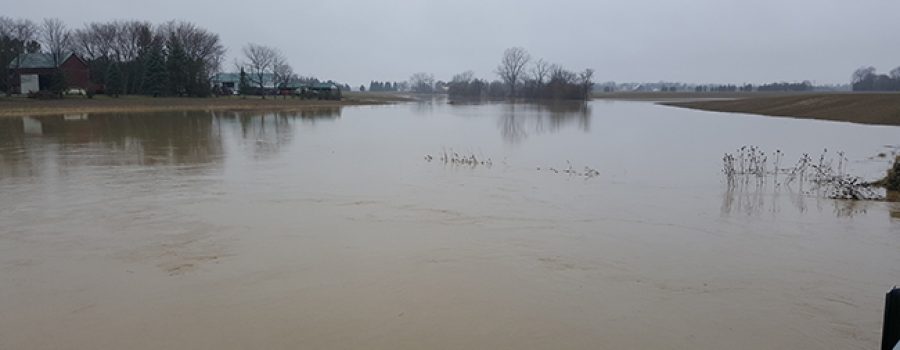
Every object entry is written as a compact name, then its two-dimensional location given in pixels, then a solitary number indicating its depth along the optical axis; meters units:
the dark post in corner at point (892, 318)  2.17
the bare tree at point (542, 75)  102.21
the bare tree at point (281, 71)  77.71
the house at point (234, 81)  79.11
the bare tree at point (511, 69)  112.69
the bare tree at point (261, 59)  77.38
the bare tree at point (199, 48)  57.50
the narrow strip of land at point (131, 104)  37.50
